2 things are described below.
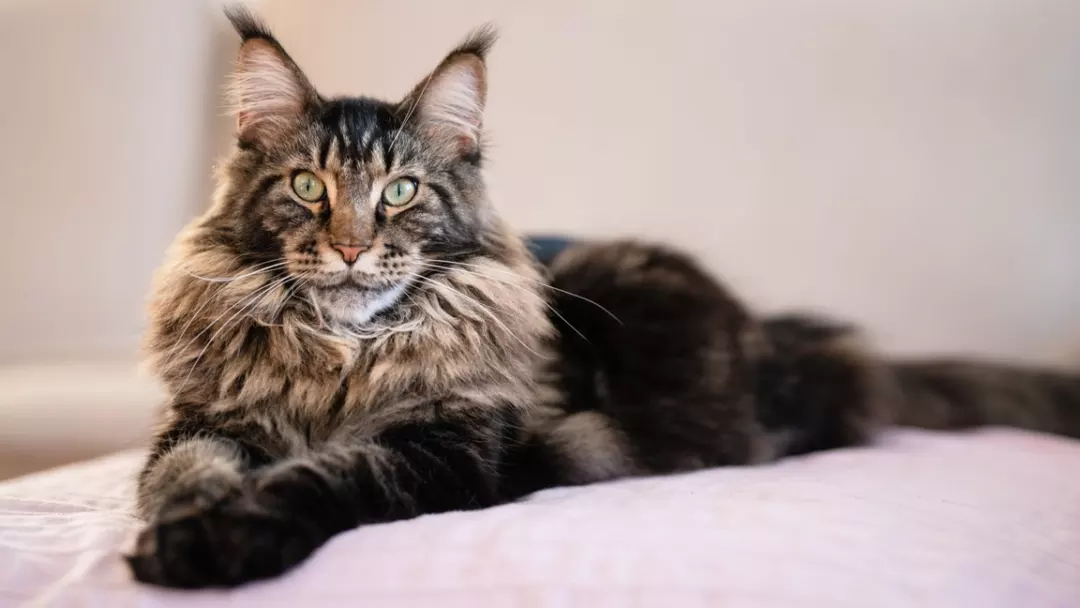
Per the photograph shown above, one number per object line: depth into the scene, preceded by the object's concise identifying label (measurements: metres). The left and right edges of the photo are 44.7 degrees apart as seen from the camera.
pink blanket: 0.50
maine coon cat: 0.61
